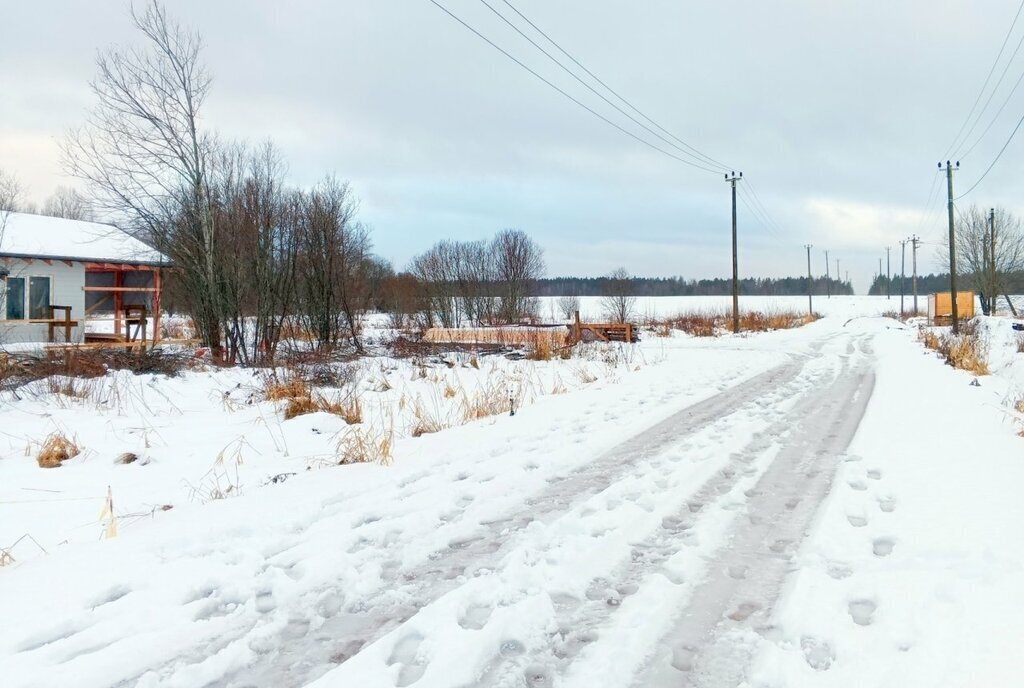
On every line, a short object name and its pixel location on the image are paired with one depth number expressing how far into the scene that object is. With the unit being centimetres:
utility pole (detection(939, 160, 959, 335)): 2605
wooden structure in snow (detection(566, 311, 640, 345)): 2121
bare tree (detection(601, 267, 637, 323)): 3403
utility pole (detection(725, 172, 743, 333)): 2980
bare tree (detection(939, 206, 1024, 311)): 4078
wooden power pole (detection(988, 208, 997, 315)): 4094
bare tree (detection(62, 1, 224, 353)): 1574
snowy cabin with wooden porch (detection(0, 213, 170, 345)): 1862
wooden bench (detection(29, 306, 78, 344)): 1629
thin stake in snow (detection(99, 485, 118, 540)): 359
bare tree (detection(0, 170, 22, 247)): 1529
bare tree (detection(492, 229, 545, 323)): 3297
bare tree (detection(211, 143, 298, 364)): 1581
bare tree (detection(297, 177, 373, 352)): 1781
